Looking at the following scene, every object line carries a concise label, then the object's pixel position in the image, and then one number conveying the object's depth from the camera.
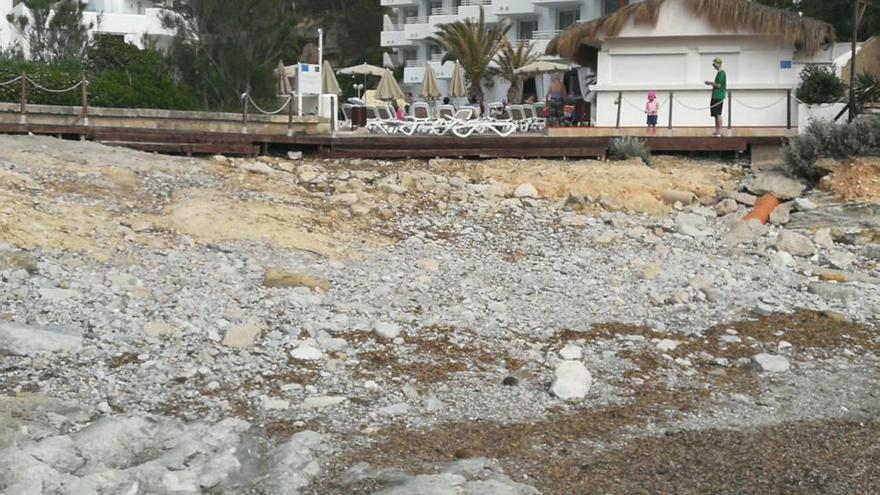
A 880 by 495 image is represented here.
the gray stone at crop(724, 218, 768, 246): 15.02
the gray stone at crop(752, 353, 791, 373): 9.48
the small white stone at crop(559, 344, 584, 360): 9.62
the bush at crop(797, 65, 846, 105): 20.81
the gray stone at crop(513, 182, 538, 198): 16.70
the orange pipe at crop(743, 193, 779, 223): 16.17
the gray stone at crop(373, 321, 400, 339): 9.90
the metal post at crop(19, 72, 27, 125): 18.97
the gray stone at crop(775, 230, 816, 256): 14.38
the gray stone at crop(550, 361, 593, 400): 8.63
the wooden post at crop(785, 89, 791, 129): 21.35
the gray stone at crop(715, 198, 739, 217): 16.53
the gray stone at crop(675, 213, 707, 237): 15.30
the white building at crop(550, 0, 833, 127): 22.11
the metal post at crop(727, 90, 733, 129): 21.41
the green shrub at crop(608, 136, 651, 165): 19.09
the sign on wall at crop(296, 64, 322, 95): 25.53
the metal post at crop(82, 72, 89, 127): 19.30
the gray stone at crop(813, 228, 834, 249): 14.80
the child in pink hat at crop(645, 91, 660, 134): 21.20
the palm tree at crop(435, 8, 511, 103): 41.31
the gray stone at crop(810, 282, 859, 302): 12.11
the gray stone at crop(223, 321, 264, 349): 9.28
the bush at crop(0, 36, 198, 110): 22.39
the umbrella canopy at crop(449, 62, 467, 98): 34.62
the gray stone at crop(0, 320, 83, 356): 8.73
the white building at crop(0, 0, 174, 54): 44.34
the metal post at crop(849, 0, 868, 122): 19.88
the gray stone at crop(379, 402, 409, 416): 8.14
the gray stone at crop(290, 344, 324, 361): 9.14
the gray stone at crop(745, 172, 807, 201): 17.19
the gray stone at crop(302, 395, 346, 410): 8.19
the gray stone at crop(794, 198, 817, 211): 16.47
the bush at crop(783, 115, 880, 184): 17.70
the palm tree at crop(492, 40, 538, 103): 40.99
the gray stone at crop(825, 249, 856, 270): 13.91
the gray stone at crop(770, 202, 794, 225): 16.09
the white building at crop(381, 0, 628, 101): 49.22
